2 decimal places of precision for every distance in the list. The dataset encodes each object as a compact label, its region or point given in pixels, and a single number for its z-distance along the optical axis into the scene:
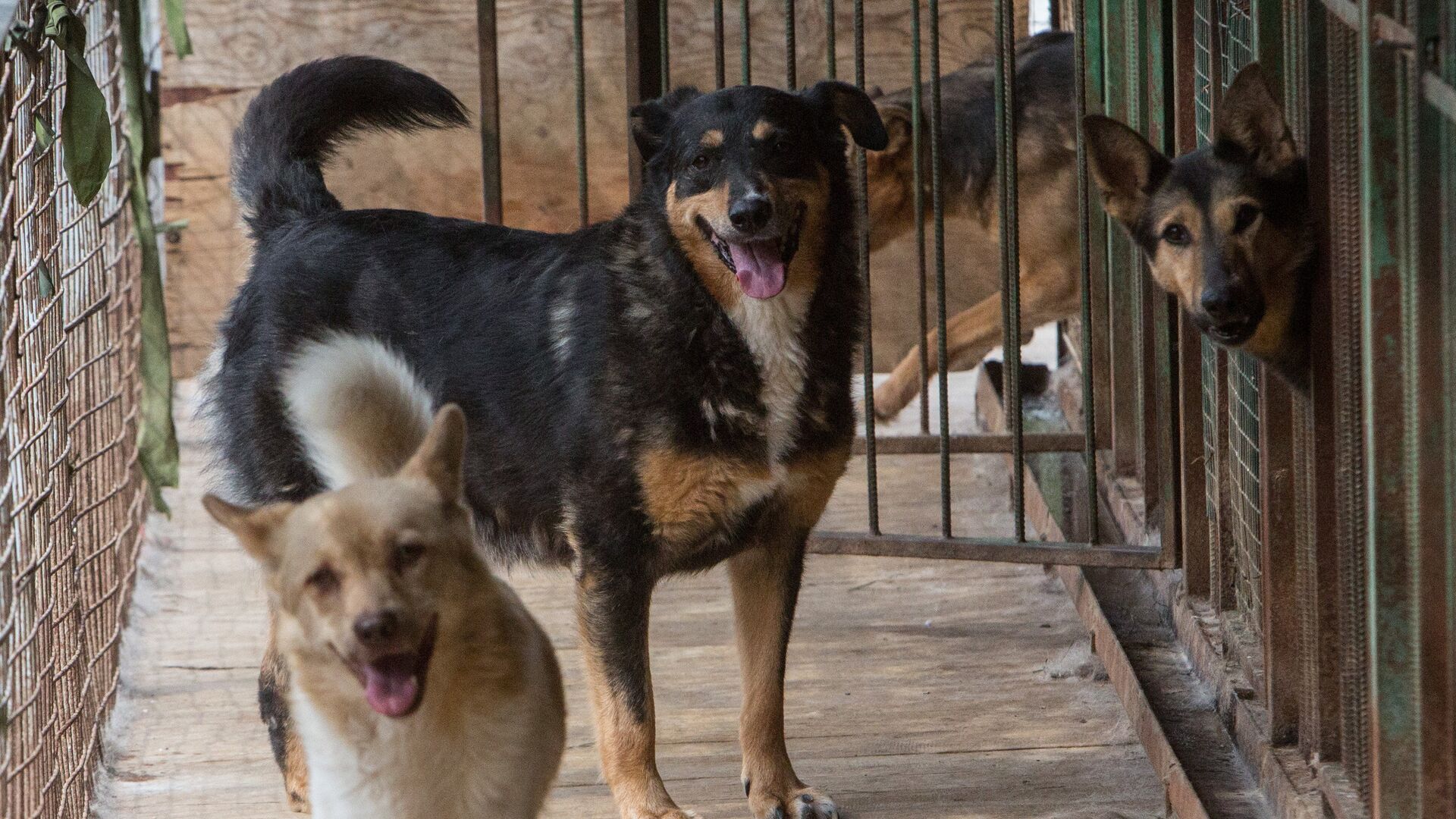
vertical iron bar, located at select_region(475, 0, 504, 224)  8.73
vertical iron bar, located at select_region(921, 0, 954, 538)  7.98
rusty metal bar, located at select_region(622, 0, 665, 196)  8.59
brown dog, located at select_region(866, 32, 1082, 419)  9.87
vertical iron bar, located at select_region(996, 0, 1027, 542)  7.75
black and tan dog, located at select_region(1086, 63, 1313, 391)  5.49
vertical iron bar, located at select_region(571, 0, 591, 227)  8.49
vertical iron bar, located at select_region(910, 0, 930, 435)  8.30
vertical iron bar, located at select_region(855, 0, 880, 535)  8.04
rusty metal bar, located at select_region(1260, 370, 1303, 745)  5.89
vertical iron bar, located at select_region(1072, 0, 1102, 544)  7.60
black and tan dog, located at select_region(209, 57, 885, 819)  6.23
